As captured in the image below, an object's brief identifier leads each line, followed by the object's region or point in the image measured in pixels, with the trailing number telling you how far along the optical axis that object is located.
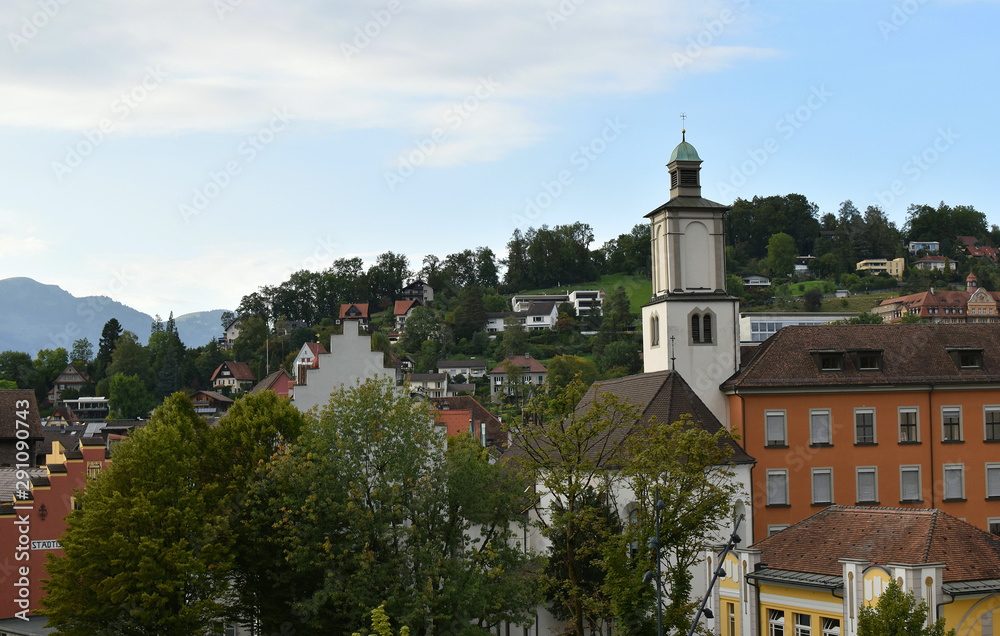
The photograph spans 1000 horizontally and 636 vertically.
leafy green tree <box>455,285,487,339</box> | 194.50
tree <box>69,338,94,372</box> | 192.12
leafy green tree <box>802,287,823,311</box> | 180.25
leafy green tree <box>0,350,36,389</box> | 166.88
